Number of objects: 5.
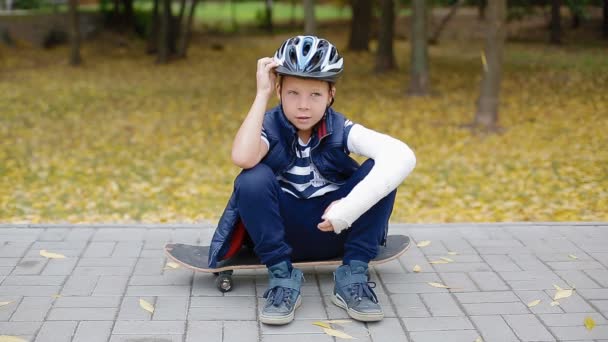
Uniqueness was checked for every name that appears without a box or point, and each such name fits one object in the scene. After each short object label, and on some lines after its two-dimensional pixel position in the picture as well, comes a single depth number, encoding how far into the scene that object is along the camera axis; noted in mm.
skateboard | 4434
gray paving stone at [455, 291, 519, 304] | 4328
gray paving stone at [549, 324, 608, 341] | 3827
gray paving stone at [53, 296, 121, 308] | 4215
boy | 4004
